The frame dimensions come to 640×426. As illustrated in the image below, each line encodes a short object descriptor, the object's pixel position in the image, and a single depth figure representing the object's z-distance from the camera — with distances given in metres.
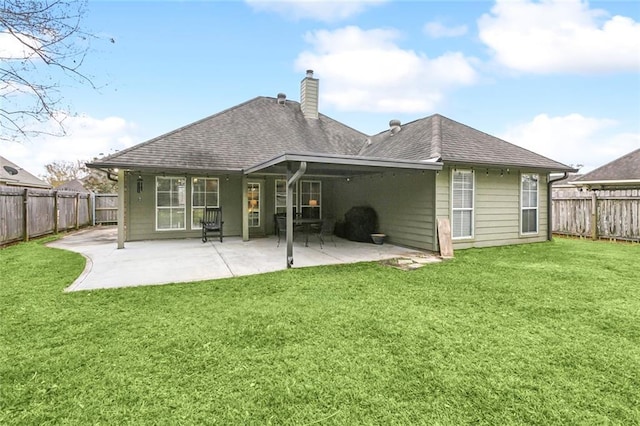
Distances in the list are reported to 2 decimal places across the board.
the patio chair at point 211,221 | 9.45
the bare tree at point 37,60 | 3.78
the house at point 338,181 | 7.96
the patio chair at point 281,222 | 8.54
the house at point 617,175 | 12.59
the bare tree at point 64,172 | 29.59
